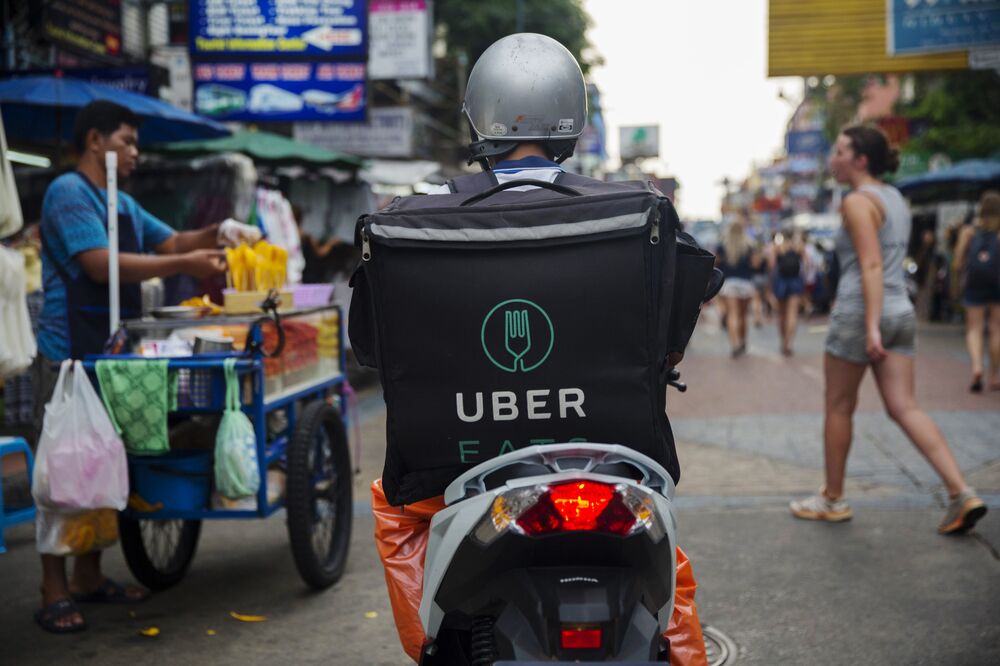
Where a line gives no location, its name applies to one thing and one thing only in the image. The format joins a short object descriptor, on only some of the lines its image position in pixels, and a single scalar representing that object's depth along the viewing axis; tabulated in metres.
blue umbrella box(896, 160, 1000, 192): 18.41
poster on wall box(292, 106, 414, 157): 17.31
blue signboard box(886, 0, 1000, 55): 13.95
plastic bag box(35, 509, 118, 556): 4.22
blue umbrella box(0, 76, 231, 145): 8.17
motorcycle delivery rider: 2.69
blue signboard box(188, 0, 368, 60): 12.98
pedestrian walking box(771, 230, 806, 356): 15.88
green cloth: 4.23
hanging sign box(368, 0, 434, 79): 17.84
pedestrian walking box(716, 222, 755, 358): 15.36
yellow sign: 14.75
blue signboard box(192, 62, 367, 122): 13.21
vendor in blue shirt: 4.49
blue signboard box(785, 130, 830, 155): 40.47
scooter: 2.16
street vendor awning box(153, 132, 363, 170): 11.18
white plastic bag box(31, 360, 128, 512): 4.04
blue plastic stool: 3.95
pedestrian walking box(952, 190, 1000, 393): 11.03
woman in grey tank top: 5.45
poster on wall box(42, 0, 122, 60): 10.84
